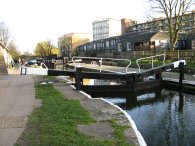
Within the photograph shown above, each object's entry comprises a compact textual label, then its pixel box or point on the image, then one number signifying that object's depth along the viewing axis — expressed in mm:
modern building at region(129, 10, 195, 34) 28729
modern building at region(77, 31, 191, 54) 36099
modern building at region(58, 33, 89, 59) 70894
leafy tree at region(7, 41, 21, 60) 57007
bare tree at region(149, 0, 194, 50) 27257
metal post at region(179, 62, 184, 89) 13236
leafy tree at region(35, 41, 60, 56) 64322
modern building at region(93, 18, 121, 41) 110250
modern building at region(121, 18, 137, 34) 92806
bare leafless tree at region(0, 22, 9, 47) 52830
